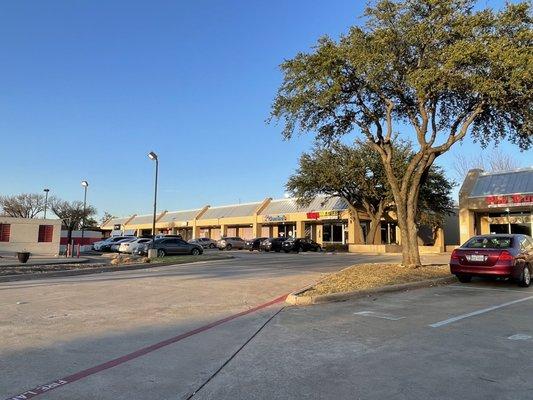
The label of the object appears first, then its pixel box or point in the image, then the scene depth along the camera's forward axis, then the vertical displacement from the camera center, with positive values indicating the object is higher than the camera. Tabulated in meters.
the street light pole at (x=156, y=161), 29.38 +5.23
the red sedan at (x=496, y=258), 13.74 -0.16
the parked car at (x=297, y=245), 44.28 +0.45
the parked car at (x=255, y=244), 48.47 +0.54
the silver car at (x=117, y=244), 43.84 +0.36
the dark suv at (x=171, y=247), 32.97 +0.10
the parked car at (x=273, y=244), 45.09 +0.52
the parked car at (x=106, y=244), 46.62 +0.37
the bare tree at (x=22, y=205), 89.75 +7.55
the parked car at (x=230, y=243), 52.31 +0.65
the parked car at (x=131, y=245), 38.06 +0.25
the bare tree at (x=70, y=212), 87.31 +6.53
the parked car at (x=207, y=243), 55.06 +0.67
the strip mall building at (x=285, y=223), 51.78 +3.36
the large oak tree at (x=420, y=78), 15.12 +5.73
